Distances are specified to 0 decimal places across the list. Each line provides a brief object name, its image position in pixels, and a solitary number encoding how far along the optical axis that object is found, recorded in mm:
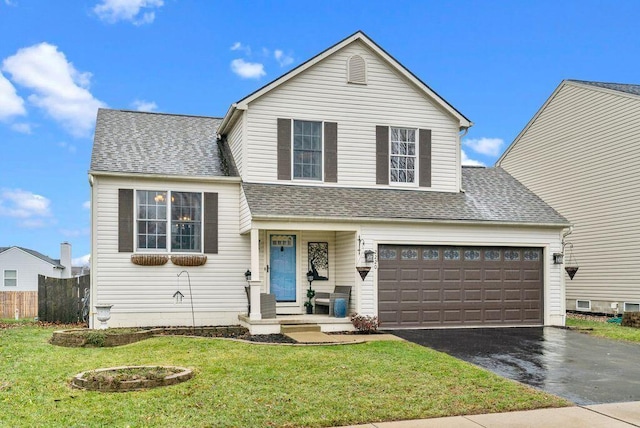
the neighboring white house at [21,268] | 35375
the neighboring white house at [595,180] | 18969
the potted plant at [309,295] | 15922
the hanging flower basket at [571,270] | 16562
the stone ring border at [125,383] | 7418
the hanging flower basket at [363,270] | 14469
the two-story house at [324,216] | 14672
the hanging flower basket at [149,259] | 14602
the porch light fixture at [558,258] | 16328
